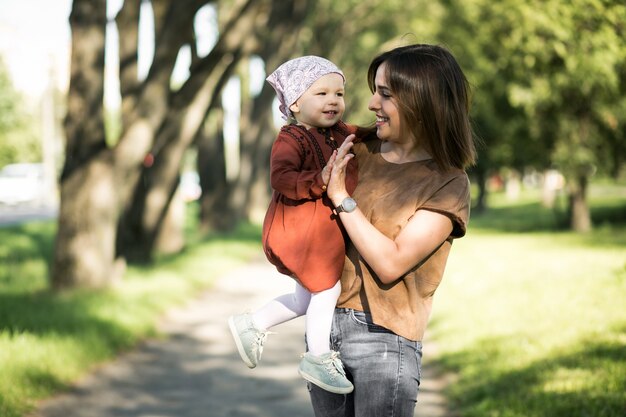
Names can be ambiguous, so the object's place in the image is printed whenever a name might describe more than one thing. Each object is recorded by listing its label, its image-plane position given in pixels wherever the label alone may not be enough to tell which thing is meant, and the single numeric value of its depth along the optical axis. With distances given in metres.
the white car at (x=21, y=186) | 47.00
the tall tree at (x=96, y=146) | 10.98
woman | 2.94
